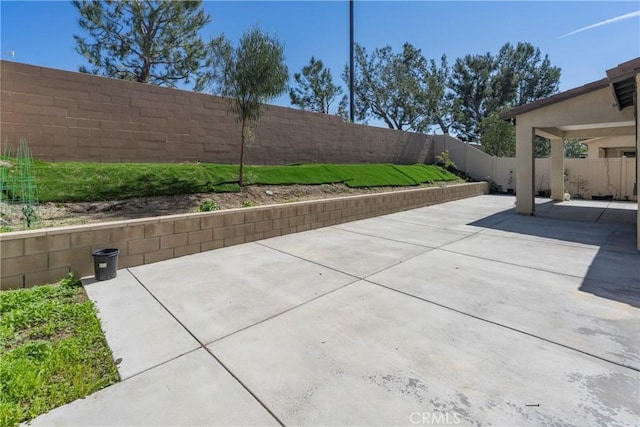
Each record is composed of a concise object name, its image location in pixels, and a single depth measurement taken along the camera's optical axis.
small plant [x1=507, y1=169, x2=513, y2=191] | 16.25
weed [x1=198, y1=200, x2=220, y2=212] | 6.02
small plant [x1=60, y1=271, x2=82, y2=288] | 3.87
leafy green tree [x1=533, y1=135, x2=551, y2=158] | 27.50
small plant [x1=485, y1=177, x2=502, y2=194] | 16.59
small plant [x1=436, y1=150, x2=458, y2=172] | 17.98
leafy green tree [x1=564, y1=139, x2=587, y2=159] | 41.58
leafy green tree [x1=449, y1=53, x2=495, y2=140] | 26.70
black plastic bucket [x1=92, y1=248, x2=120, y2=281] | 4.04
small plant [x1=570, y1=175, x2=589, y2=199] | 13.77
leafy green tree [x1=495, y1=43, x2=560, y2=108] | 26.00
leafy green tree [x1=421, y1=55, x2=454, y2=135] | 22.92
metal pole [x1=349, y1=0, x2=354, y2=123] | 16.00
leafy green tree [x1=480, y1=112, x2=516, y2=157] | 20.38
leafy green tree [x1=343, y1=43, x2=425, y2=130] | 22.81
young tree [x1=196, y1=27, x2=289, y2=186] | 7.28
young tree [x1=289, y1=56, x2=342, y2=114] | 22.67
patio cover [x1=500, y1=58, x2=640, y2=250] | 7.60
